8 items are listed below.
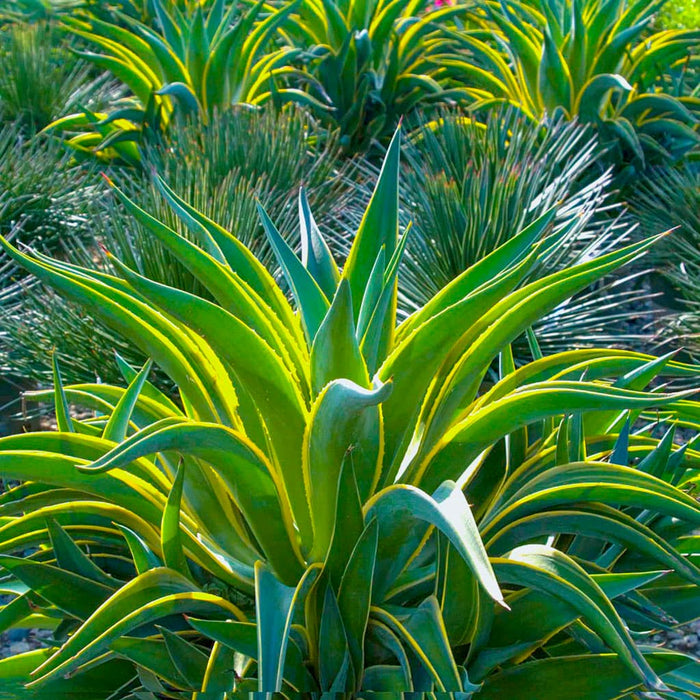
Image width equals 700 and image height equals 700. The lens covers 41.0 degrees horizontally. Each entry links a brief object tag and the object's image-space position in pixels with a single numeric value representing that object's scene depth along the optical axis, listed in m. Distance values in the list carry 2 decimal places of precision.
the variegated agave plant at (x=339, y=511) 1.35
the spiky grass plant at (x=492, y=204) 3.01
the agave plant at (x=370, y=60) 4.48
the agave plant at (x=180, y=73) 4.17
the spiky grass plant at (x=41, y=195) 3.61
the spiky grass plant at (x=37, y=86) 4.80
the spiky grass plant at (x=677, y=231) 3.37
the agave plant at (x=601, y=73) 3.99
